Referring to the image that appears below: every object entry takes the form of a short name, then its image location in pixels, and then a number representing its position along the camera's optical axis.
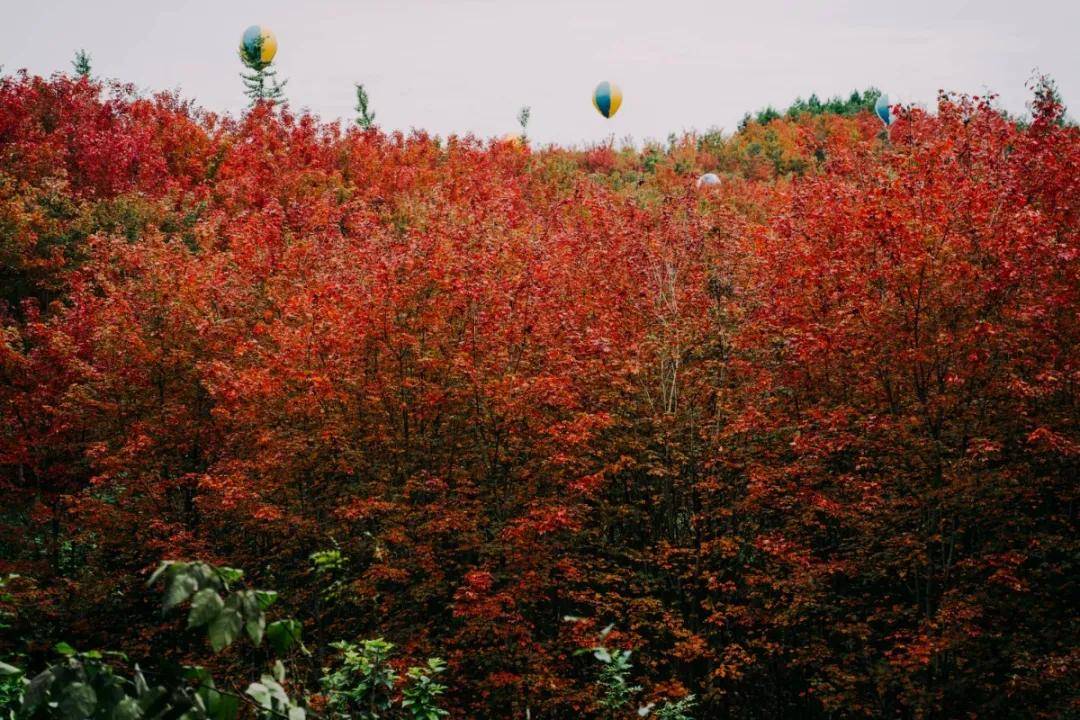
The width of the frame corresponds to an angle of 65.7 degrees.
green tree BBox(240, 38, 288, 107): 76.62
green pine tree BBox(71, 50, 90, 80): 83.25
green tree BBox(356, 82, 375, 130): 59.10
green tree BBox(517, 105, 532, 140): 52.16
